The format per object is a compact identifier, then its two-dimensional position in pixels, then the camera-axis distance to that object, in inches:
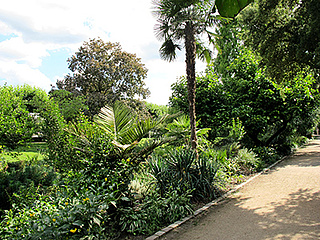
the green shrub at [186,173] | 228.4
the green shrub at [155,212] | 172.1
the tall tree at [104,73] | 922.1
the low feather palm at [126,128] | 201.3
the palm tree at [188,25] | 333.7
